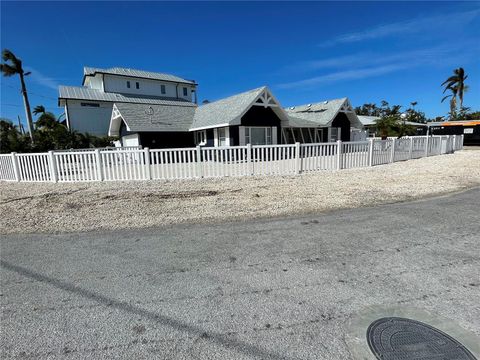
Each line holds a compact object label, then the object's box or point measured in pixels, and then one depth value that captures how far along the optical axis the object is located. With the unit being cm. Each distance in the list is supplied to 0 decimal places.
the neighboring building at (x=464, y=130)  2597
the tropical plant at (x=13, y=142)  1698
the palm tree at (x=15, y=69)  2694
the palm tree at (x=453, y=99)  4541
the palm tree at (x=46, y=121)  2494
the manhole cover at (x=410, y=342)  183
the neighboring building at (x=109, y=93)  3124
